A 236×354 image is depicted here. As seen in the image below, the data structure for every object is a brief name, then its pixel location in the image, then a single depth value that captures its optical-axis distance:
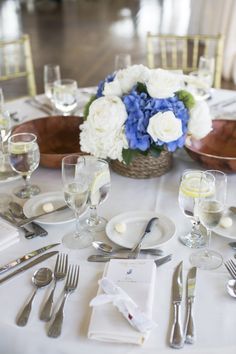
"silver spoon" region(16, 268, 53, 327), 0.94
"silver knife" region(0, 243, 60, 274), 1.10
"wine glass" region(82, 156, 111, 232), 1.21
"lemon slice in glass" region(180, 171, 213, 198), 1.15
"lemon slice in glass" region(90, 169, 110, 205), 1.20
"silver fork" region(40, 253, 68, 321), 0.95
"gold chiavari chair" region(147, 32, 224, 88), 2.53
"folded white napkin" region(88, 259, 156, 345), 0.88
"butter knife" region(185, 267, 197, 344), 0.89
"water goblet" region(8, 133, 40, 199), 1.35
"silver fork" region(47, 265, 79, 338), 0.91
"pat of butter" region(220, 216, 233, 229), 1.23
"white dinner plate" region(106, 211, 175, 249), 1.18
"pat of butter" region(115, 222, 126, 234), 1.21
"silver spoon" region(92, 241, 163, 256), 1.15
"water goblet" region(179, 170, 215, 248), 1.16
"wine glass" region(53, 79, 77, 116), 1.93
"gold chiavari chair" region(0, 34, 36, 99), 2.50
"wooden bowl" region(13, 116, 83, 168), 1.68
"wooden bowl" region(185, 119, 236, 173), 1.59
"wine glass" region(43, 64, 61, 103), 2.06
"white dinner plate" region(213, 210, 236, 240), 1.20
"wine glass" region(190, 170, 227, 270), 1.10
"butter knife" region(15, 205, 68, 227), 1.25
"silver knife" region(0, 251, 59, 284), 1.07
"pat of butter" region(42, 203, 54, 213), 1.31
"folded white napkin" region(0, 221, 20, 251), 1.18
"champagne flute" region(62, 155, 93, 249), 1.17
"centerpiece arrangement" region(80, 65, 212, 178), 1.32
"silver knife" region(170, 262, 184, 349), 0.89
